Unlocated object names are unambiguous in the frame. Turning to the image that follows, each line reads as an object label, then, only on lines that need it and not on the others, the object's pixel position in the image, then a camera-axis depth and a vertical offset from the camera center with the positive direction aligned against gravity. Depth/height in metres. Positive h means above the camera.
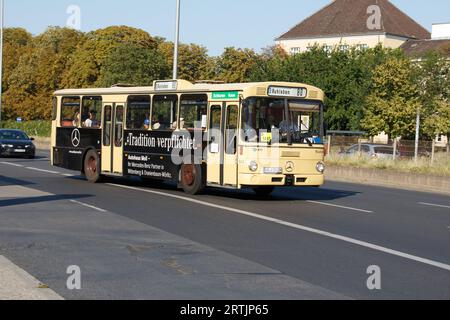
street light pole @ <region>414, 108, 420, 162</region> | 32.66 -0.72
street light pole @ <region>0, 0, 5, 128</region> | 67.19 +8.73
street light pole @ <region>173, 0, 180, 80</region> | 39.81 +4.34
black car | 38.16 -1.32
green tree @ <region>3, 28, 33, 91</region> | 114.31 +8.94
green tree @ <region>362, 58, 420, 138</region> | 50.41 +1.99
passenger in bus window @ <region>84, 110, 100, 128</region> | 24.82 +0.02
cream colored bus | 19.14 -0.23
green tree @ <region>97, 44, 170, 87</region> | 73.62 +5.18
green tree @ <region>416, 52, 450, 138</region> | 51.16 +3.28
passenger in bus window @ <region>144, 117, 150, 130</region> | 22.49 -0.01
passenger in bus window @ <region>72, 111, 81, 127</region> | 25.53 +0.06
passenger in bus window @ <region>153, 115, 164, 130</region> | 22.06 +0.03
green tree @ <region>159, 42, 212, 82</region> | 96.20 +7.58
